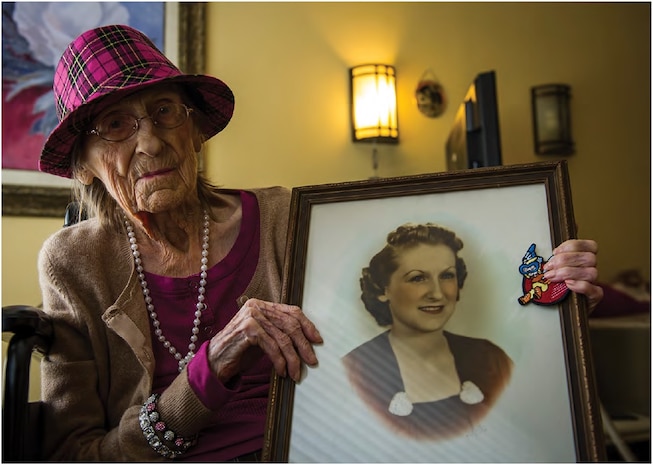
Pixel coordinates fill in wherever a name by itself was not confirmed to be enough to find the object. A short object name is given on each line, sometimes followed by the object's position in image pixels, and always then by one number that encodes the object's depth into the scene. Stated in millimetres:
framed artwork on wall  2713
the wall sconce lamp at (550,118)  3533
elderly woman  1100
